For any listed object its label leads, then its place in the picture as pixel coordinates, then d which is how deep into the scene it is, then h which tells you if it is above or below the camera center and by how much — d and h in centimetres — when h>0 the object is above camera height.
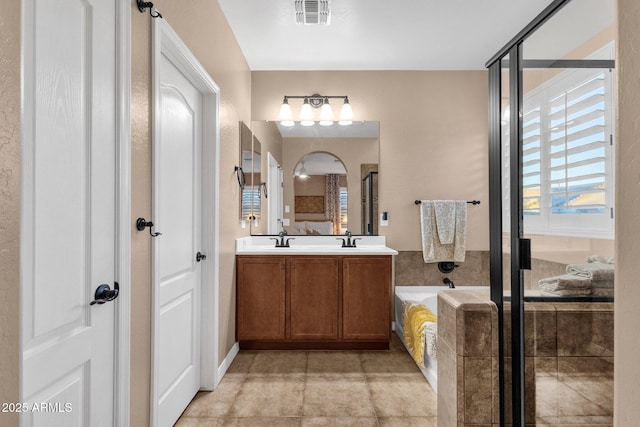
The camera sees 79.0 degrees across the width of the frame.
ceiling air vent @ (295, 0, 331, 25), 258 +141
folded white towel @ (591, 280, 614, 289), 102 -18
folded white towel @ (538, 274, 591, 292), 112 -20
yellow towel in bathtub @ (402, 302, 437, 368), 277 -84
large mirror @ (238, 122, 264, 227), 331 +36
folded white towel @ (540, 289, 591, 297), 112 -23
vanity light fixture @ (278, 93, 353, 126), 375 +103
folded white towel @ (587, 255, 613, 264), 101 -11
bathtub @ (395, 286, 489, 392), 349 -74
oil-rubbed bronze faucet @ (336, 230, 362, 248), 366 -23
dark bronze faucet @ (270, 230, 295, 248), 364 -23
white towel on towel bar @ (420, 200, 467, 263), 373 -18
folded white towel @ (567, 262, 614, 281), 102 -15
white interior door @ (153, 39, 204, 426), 184 -13
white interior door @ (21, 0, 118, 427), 98 +2
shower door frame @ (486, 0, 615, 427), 141 -7
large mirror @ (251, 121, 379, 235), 377 +38
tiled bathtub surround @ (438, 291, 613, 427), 109 -50
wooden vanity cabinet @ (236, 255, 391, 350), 317 -66
